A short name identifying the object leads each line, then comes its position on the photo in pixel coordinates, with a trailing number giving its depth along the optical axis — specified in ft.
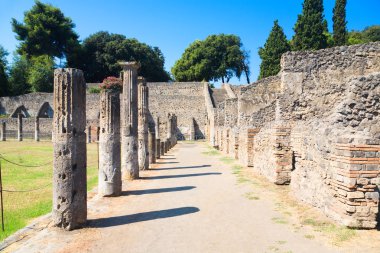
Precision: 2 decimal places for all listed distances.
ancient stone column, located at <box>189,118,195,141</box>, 137.80
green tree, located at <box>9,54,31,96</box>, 172.65
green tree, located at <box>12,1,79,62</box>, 174.81
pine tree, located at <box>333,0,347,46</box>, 134.00
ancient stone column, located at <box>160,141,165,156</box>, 68.09
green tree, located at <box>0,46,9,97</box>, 162.09
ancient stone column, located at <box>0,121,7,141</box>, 115.65
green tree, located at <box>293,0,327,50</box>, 120.67
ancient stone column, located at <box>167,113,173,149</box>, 99.17
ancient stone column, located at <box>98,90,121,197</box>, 29.58
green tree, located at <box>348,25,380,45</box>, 170.50
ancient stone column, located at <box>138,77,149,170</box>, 45.42
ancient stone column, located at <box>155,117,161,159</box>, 62.24
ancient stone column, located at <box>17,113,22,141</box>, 116.06
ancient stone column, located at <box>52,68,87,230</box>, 19.95
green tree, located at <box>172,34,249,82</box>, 195.72
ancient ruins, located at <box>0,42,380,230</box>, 18.76
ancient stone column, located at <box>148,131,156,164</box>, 53.36
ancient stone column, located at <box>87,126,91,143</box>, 115.03
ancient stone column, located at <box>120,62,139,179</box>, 37.86
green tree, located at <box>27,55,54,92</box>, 166.13
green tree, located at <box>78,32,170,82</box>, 181.37
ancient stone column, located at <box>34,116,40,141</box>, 115.00
